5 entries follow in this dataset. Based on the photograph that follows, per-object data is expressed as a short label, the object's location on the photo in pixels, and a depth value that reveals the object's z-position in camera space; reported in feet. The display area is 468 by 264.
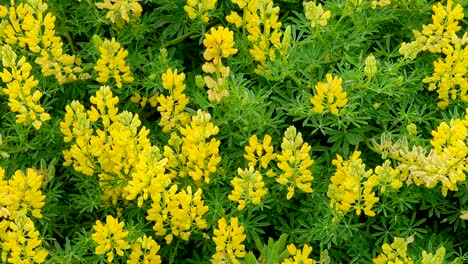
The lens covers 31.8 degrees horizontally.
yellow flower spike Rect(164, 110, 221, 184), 9.02
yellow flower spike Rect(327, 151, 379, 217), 8.71
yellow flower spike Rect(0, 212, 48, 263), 8.50
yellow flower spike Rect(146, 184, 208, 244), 8.75
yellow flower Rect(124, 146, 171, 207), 8.50
